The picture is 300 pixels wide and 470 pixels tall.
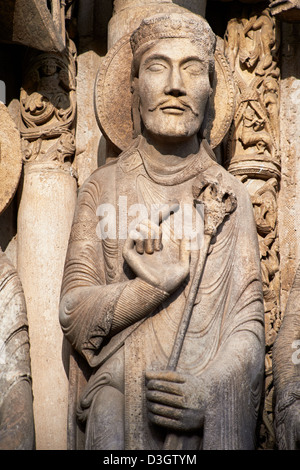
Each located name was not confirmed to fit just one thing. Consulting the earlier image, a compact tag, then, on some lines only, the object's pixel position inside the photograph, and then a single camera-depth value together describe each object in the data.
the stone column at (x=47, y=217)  13.74
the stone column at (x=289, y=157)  14.71
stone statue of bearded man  12.21
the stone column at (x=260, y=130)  14.41
